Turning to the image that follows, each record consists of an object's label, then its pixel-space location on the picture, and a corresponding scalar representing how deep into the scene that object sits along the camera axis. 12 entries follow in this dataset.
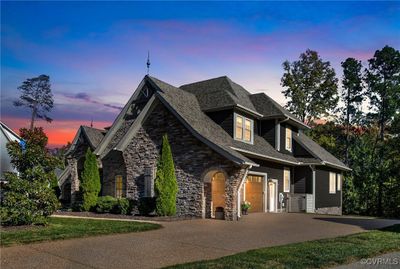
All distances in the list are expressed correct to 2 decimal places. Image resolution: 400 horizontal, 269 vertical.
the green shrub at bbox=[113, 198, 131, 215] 19.84
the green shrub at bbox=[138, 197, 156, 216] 19.05
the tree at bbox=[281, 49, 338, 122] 40.72
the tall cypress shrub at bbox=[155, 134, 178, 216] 18.44
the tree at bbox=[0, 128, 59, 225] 12.91
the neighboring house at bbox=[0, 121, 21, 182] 15.71
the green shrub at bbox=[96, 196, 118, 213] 20.44
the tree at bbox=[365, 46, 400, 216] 36.44
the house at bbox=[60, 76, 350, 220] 18.83
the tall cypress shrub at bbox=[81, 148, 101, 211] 21.84
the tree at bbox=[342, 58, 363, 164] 38.88
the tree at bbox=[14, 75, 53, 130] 66.94
